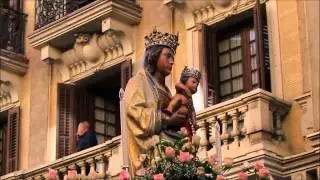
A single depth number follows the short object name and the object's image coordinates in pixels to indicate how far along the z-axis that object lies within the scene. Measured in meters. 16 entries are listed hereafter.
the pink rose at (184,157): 10.57
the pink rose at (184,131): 10.95
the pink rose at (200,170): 10.52
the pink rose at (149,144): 10.88
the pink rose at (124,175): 10.39
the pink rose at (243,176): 10.47
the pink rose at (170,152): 10.56
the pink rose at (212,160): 10.77
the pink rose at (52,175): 10.92
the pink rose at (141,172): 10.71
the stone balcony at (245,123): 19.00
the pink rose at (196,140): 10.89
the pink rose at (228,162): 11.16
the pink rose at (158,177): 10.17
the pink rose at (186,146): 10.83
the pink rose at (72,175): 10.98
